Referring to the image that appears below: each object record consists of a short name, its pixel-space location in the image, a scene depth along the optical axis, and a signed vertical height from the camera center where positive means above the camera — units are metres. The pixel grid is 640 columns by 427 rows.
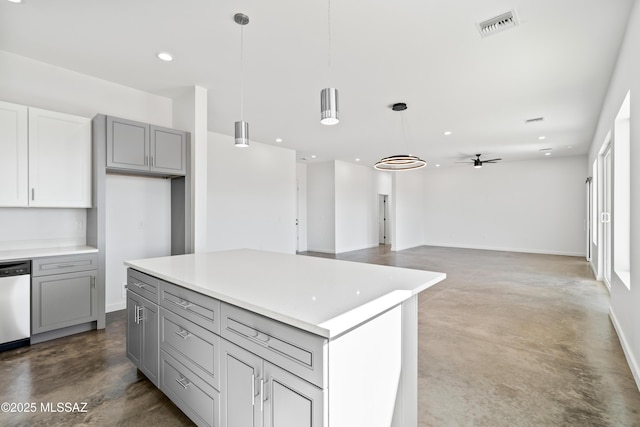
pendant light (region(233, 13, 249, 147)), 2.47 +0.78
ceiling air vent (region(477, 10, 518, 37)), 2.46 +1.61
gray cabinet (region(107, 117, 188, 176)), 3.41 +0.79
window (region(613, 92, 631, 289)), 3.38 +0.26
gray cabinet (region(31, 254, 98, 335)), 3.01 -0.82
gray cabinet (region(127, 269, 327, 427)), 1.21 -0.75
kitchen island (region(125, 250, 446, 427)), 1.20 -0.62
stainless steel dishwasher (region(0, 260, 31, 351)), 2.82 -0.85
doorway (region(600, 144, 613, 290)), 4.55 +0.06
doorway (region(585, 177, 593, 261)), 7.15 -0.04
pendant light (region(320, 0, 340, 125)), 1.85 +0.67
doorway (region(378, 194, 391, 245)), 11.73 -0.29
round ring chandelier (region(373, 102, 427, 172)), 4.57 +0.89
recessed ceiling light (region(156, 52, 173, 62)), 3.05 +1.62
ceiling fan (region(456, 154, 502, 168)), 8.09 +1.39
